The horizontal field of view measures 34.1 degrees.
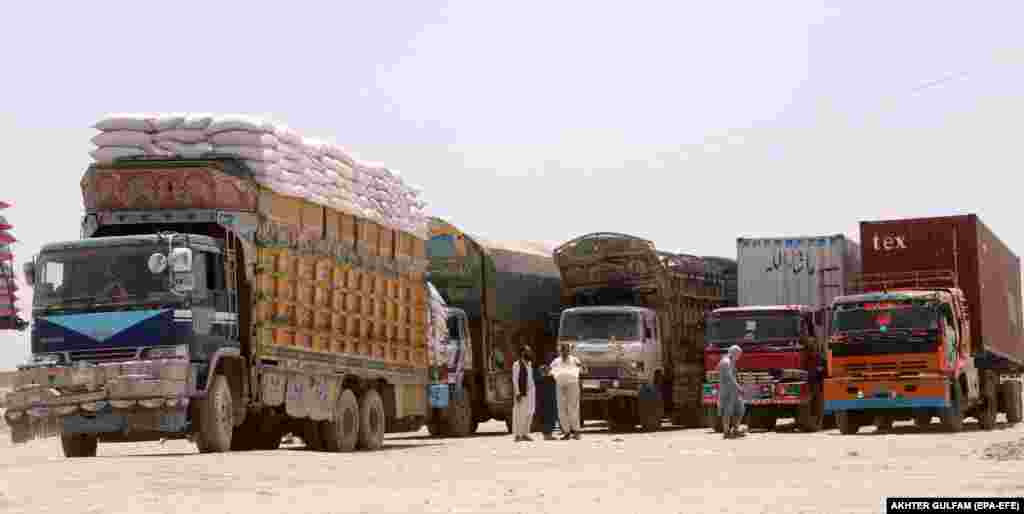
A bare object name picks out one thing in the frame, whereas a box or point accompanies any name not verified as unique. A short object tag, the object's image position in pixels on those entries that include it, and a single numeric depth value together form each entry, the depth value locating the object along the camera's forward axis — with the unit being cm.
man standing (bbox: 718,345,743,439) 2819
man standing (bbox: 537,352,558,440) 3031
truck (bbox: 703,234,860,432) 3092
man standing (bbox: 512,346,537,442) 2891
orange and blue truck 2814
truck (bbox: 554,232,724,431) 3222
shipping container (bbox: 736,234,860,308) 3303
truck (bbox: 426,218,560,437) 3203
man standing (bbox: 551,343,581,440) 2858
